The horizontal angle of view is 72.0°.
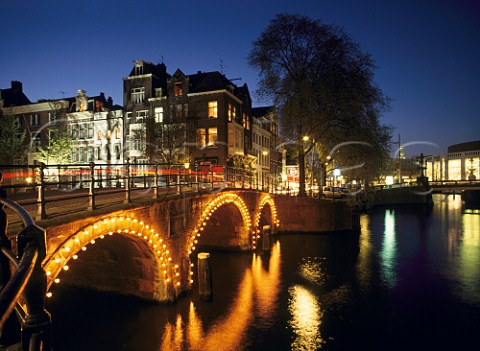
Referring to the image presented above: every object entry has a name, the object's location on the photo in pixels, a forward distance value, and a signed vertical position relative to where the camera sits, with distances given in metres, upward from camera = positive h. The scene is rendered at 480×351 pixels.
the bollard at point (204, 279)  14.91 -4.55
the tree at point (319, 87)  28.08 +8.00
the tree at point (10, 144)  30.39 +3.45
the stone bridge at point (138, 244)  8.91 -2.42
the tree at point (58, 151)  33.88 +3.06
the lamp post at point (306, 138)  29.00 +3.57
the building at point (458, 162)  120.38 +6.11
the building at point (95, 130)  40.25 +6.24
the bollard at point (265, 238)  24.08 -4.36
